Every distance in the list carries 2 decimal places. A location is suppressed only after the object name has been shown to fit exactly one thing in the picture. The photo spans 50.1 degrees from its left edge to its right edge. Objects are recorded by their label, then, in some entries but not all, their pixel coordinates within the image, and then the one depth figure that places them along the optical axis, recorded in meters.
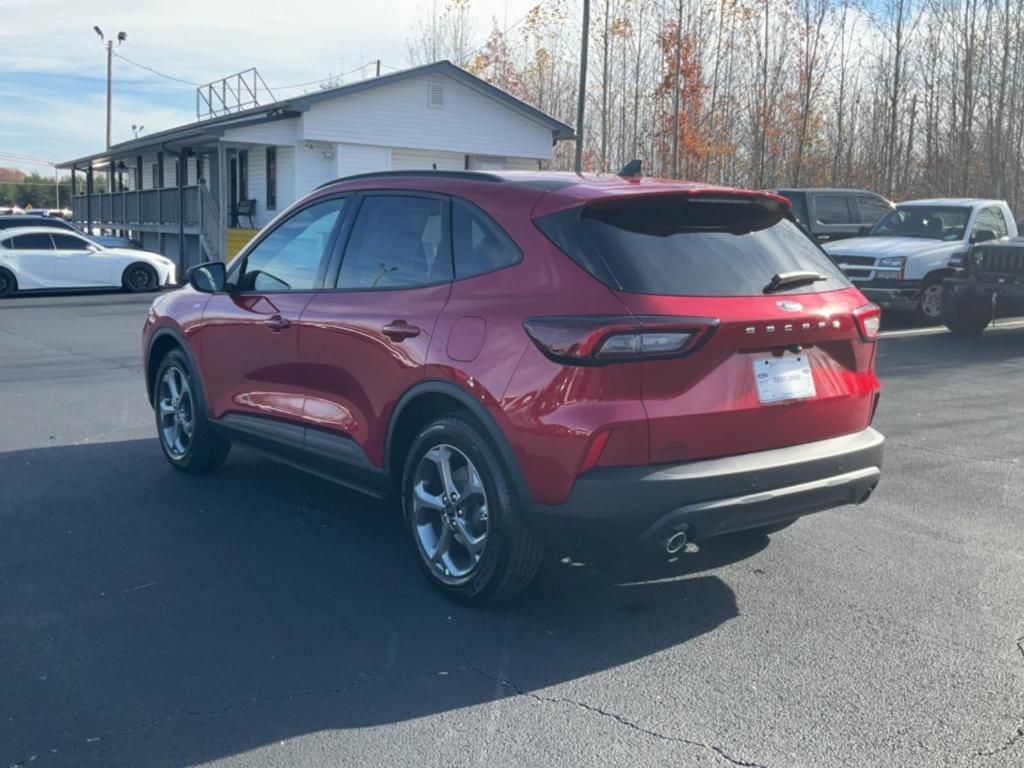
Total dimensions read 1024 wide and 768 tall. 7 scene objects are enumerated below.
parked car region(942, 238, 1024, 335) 13.48
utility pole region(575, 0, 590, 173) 26.73
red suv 3.97
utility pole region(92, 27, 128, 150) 56.59
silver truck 15.04
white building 28.48
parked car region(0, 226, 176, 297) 21.75
